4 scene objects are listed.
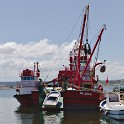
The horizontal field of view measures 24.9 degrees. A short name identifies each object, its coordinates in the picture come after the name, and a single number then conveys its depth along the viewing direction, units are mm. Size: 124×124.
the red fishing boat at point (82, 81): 34827
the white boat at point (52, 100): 35072
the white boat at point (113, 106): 26188
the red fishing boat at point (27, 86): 41719
